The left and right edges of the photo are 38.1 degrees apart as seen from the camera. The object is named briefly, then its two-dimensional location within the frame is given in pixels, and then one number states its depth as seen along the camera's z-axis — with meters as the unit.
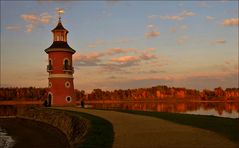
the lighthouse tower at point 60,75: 36.09
